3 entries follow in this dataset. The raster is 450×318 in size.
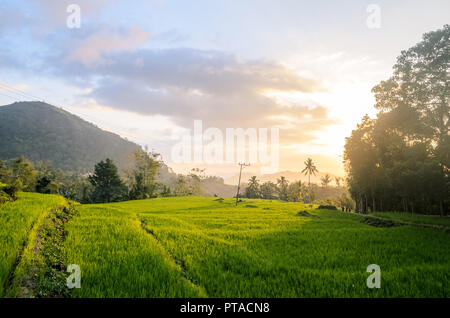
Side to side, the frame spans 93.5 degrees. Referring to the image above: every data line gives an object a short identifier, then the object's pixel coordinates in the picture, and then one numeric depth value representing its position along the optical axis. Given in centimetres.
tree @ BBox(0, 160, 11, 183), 5166
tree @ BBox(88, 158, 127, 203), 5888
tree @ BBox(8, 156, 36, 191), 5589
